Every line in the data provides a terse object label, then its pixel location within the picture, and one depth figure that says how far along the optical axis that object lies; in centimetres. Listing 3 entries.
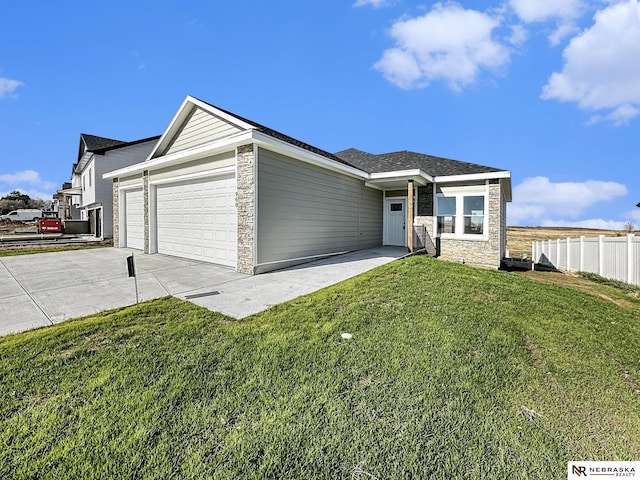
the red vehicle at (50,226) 2138
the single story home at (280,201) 804
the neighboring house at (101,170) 1934
